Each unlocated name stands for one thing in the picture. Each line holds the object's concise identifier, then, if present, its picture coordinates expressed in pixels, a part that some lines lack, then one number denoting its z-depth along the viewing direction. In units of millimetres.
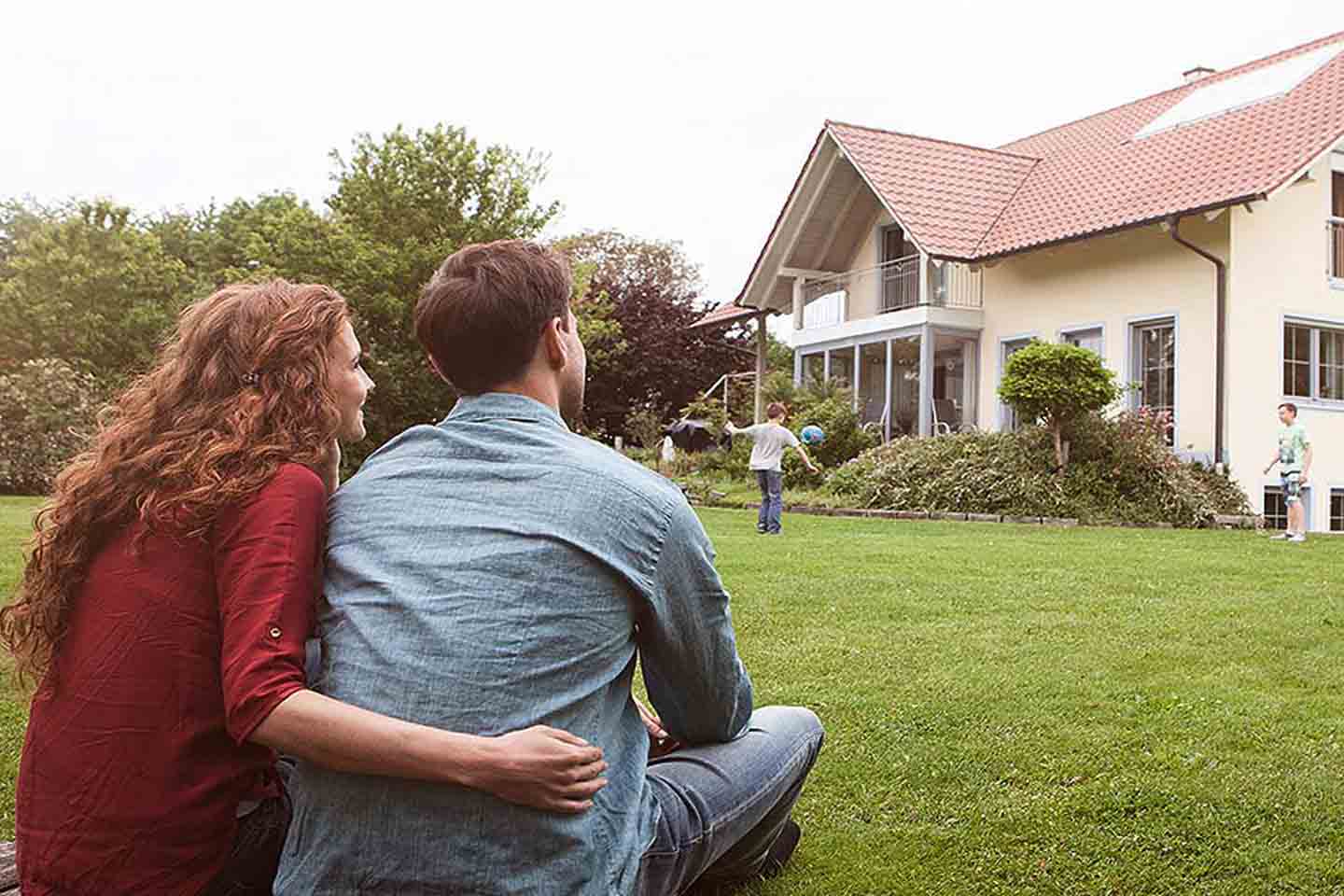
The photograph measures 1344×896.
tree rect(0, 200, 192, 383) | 35781
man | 2041
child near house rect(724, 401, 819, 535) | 13805
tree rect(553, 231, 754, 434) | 38438
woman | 2035
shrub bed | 16703
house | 19469
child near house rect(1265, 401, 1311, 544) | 15062
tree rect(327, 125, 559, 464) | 31438
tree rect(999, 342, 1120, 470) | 17172
